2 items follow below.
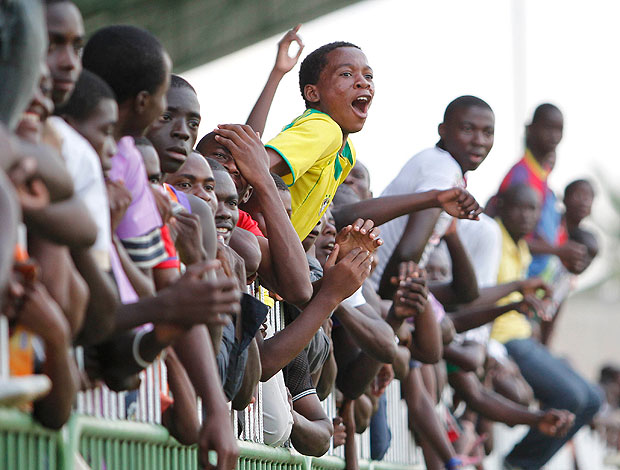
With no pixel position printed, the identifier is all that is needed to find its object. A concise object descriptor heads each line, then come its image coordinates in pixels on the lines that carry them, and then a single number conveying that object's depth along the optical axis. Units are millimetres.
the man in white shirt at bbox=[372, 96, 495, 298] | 14586
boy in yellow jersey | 11703
